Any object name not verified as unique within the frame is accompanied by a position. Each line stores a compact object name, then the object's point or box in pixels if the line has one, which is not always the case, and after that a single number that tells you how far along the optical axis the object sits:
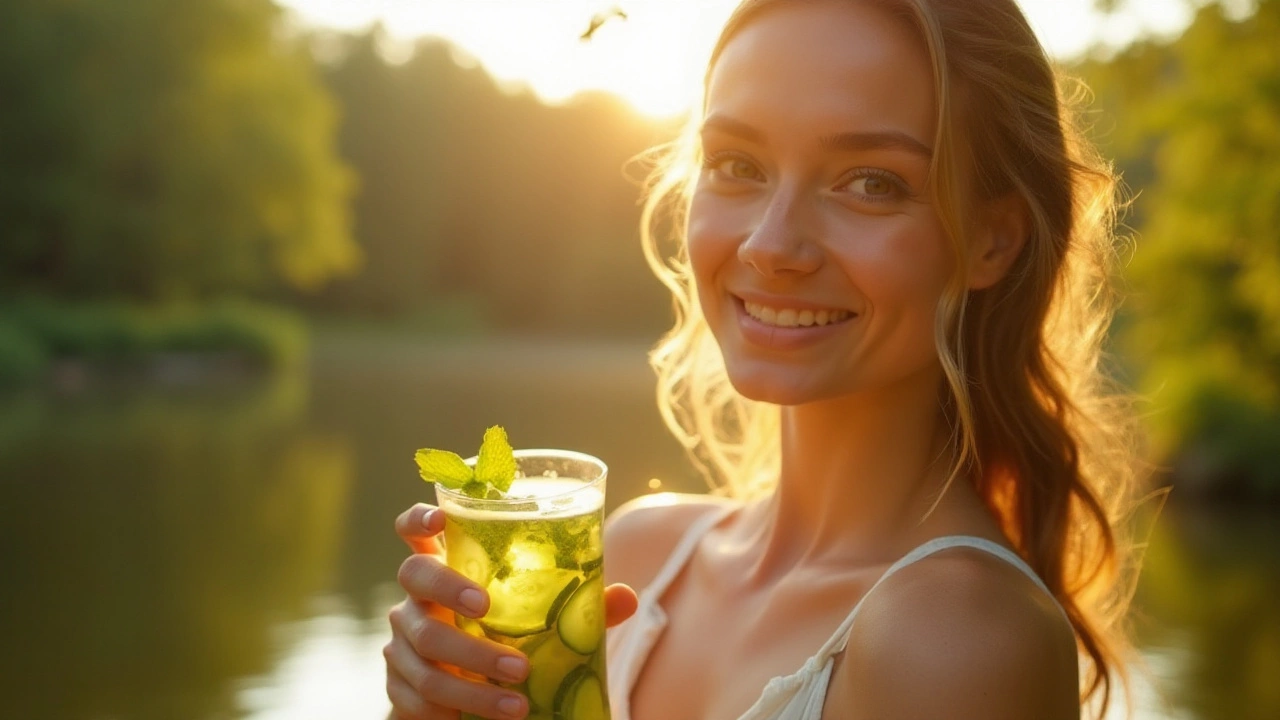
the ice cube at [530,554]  0.87
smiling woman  0.89
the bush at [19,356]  14.24
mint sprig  0.88
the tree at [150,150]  18.31
